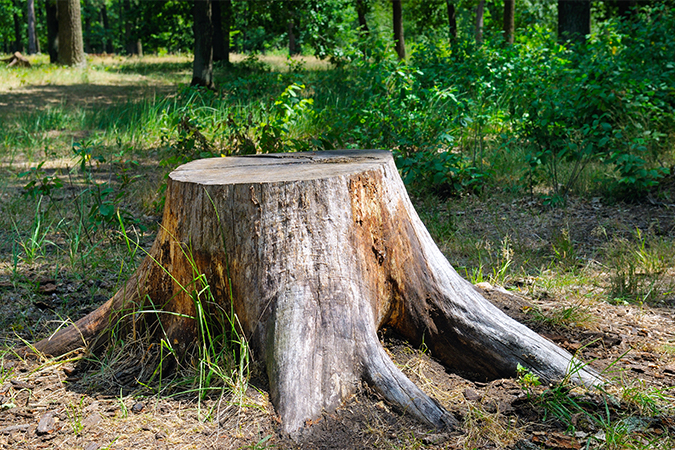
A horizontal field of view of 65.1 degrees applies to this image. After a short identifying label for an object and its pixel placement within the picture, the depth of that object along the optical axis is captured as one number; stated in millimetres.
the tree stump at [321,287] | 2160
